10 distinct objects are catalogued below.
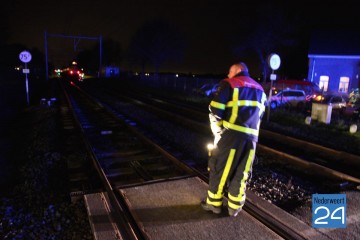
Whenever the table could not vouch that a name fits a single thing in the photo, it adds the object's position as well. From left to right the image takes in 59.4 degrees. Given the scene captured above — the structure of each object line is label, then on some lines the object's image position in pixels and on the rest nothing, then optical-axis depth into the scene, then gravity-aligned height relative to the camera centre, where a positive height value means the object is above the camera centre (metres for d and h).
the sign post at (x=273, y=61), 12.47 +0.69
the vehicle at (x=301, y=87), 21.70 -0.51
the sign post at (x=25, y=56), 17.02 +0.51
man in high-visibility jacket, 4.07 -0.70
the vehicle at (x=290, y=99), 19.43 -1.21
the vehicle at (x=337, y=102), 17.36 -1.15
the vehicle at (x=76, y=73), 48.76 -0.74
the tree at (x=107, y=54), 84.25 +4.26
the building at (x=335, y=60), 31.02 +2.15
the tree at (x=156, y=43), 58.25 +5.42
